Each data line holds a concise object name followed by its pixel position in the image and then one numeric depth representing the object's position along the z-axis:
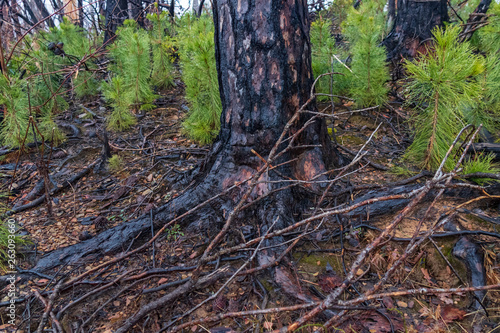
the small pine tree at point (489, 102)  2.63
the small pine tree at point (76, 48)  4.62
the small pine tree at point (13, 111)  3.09
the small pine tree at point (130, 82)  3.64
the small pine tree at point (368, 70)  3.01
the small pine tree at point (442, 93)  2.04
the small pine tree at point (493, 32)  2.86
